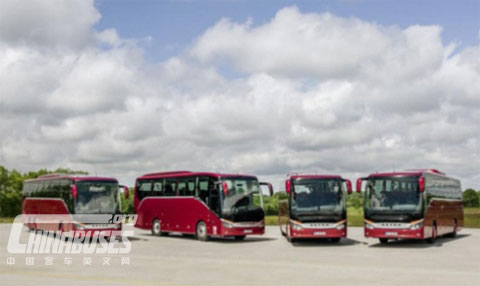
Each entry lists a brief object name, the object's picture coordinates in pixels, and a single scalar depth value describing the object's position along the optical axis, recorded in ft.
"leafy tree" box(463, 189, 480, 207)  412.16
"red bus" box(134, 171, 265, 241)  88.69
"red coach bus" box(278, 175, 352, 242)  79.36
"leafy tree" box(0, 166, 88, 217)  288.10
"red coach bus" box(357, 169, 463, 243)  76.74
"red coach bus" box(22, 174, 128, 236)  90.07
